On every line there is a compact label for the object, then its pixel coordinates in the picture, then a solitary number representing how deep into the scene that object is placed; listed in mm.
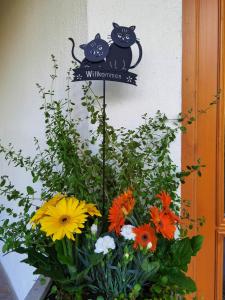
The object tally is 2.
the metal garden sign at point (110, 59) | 1251
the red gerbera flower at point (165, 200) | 1124
